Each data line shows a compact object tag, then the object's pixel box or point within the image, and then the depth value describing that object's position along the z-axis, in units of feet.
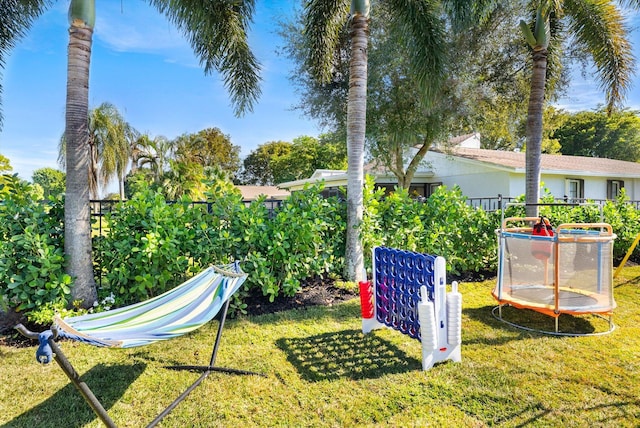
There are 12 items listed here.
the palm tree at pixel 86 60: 14.11
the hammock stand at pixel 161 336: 5.65
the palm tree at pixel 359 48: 19.44
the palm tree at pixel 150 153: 93.81
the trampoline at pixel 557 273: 13.51
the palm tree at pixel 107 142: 81.10
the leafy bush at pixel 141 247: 14.24
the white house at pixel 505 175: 50.72
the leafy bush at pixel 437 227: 20.03
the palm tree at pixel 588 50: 23.06
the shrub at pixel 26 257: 12.66
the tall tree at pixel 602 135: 102.89
